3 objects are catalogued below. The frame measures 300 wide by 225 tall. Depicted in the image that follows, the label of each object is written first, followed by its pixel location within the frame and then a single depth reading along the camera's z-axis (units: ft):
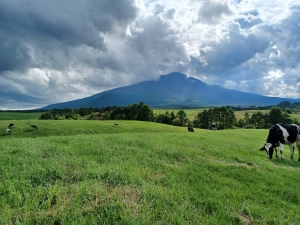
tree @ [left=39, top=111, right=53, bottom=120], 347.77
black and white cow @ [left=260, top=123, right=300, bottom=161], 56.59
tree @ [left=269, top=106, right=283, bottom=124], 339.12
